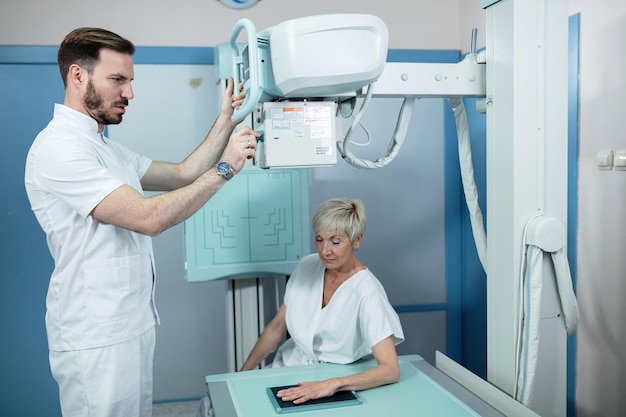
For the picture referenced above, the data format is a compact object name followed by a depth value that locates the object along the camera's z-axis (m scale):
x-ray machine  1.35
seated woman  1.95
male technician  1.53
